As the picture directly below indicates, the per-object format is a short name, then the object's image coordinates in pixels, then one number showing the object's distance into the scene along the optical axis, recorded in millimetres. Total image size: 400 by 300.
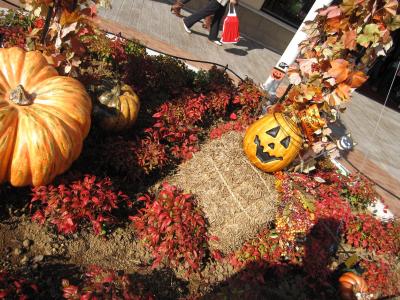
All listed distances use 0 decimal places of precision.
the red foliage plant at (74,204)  3227
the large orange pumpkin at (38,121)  2916
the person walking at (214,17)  9656
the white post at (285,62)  6453
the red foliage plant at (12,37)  4777
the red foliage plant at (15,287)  2451
